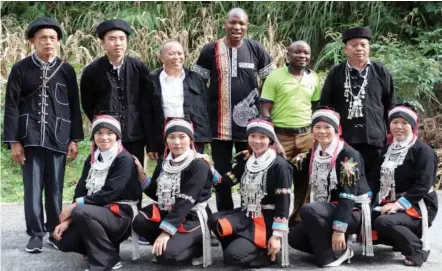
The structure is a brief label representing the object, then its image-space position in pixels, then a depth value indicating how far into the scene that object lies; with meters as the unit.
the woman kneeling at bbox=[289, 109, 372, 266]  4.39
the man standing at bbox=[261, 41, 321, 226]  5.03
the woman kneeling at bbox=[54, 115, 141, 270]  4.33
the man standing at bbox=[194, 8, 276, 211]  5.17
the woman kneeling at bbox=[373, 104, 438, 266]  4.43
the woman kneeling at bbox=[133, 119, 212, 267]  4.38
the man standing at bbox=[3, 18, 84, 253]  4.83
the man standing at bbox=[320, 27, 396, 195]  4.91
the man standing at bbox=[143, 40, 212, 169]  4.92
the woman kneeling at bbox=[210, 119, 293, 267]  4.36
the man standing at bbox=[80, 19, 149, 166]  4.93
